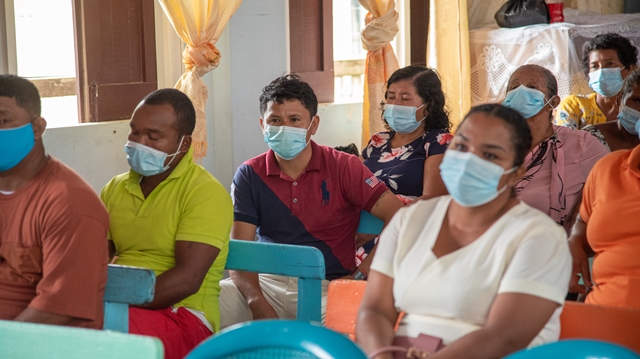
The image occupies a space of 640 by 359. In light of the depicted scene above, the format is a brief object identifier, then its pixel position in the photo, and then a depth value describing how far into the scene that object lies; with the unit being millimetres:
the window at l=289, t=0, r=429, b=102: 5984
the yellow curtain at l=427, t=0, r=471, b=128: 6602
